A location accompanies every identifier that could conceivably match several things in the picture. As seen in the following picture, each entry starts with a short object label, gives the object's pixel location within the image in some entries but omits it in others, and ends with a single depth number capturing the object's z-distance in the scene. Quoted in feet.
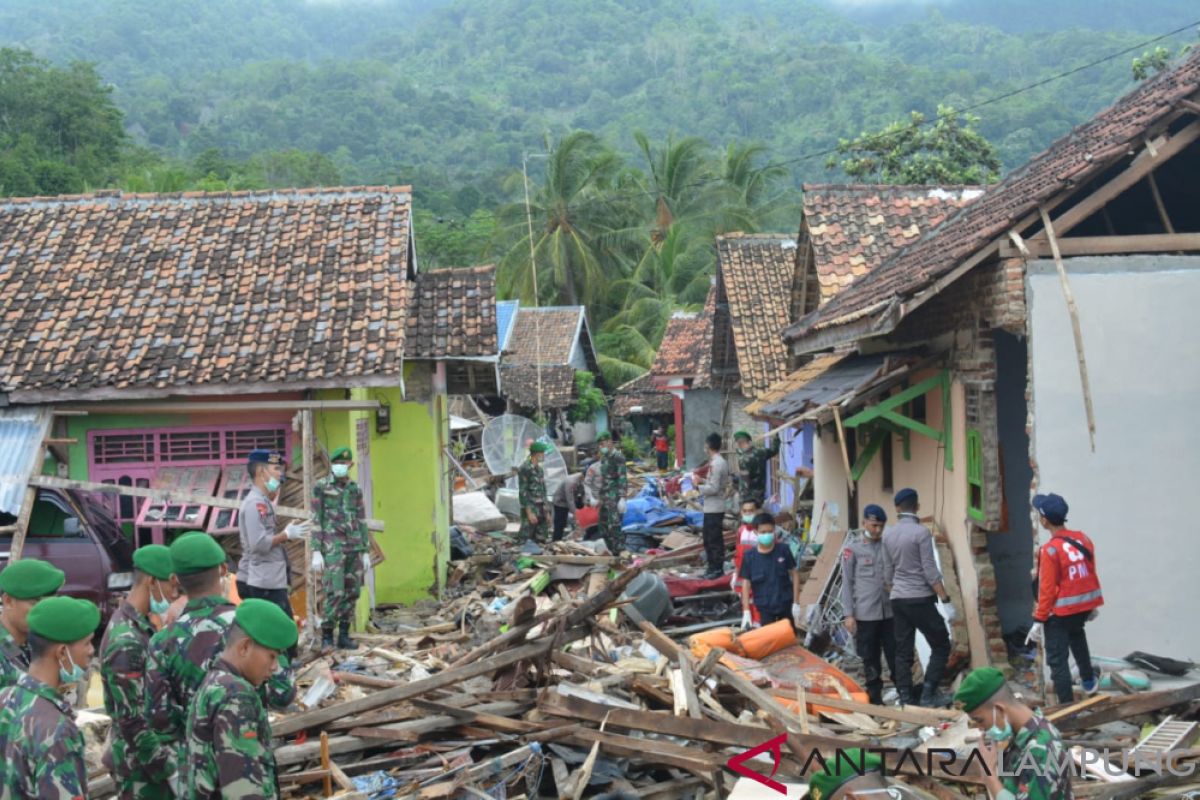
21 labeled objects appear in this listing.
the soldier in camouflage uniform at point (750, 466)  54.95
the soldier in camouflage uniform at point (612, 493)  58.34
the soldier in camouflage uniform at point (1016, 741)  14.60
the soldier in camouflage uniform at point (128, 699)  16.67
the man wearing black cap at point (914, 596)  30.32
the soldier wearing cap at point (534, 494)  60.70
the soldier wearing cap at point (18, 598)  16.71
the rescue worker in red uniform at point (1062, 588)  27.40
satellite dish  81.10
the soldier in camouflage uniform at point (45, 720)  13.38
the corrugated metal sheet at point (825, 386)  40.19
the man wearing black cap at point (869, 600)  31.42
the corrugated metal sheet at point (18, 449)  39.37
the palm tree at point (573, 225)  151.43
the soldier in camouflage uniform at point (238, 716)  14.33
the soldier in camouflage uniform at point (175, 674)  16.62
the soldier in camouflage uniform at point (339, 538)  37.35
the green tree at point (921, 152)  104.94
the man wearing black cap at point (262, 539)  32.99
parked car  37.70
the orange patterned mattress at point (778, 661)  30.32
